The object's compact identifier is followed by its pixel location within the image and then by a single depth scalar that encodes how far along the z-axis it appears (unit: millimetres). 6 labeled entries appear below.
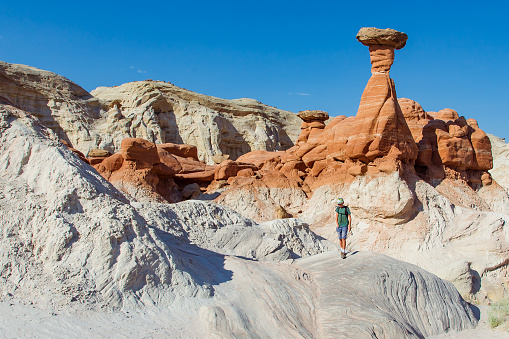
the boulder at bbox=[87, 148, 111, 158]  22656
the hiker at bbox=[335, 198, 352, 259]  9578
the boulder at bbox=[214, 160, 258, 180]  23484
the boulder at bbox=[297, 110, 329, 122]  25891
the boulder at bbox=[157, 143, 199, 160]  26903
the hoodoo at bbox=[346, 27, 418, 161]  16516
